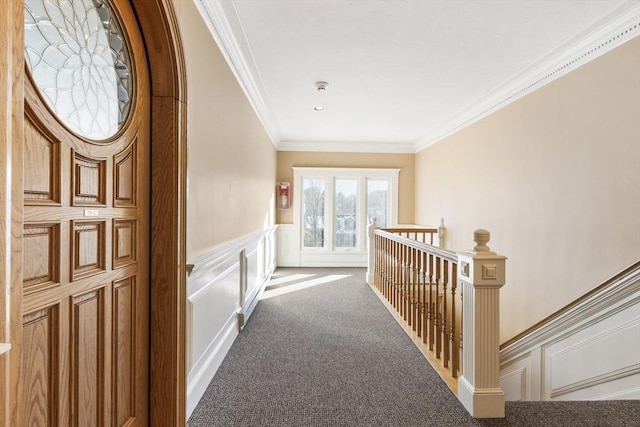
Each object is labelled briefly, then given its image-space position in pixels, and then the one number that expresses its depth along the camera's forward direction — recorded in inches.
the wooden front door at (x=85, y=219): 38.8
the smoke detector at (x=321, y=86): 147.9
